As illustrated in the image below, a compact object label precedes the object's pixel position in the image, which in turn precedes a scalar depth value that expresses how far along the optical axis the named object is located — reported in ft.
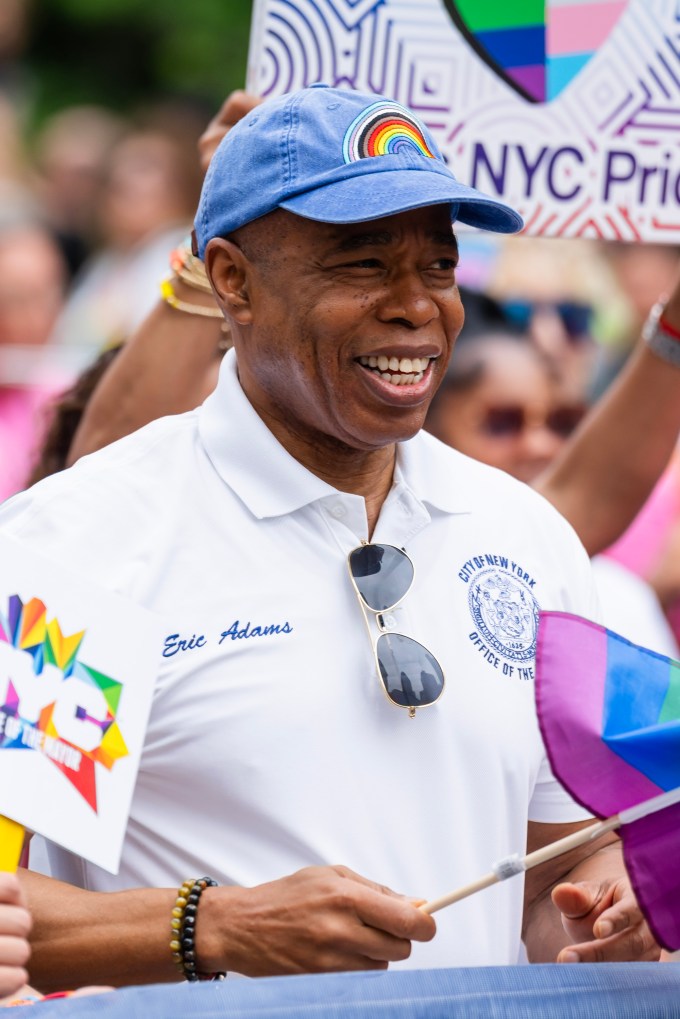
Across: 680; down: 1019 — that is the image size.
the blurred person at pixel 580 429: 21.47
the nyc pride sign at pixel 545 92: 20.92
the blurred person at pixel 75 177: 57.98
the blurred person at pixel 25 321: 36.96
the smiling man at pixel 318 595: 14.71
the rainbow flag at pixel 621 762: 13.02
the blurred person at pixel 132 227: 50.14
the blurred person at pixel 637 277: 49.47
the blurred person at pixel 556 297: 33.88
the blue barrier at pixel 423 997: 11.23
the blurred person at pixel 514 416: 28.25
